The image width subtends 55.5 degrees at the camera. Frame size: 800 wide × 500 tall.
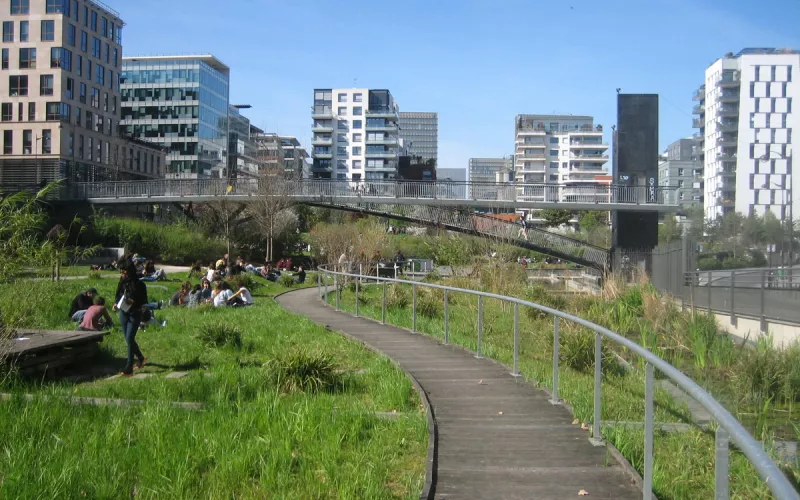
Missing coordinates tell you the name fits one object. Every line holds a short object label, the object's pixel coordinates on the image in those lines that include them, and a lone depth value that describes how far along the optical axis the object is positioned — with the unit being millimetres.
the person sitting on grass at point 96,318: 14469
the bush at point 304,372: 8906
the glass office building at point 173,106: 96125
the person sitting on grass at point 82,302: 16797
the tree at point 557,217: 86138
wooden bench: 9727
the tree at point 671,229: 50438
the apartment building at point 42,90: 63562
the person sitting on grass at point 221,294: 20375
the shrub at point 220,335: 12875
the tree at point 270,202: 46681
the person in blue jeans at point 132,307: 10836
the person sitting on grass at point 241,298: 21047
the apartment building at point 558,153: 122688
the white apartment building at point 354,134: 119375
